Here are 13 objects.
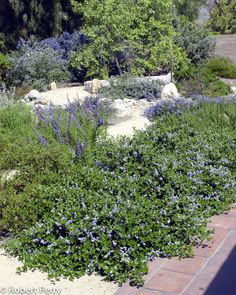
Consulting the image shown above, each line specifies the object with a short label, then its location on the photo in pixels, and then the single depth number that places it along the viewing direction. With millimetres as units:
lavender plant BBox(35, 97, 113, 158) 5087
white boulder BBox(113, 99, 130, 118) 8347
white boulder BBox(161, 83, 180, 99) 9237
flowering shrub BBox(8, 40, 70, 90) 11089
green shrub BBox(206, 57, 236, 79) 11537
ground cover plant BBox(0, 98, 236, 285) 3344
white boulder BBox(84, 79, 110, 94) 9882
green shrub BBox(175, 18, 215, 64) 11879
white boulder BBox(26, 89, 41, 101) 9867
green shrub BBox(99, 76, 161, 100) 9401
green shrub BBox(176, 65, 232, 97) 9419
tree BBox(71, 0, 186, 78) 10884
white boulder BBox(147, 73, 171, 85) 10024
